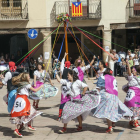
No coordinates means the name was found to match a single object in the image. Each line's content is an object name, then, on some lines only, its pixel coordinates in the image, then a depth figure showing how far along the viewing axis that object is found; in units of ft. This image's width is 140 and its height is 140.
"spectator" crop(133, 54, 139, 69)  65.84
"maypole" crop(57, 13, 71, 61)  35.58
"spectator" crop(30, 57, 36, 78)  71.17
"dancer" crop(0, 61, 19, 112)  29.66
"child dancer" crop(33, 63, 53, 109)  36.81
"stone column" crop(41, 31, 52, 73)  72.69
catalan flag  71.05
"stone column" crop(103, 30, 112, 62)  72.13
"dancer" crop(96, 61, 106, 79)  30.68
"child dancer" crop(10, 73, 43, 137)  25.64
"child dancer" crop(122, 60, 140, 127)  27.73
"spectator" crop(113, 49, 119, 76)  68.59
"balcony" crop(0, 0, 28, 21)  72.59
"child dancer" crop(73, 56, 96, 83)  35.50
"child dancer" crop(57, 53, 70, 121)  28.98
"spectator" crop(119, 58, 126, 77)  67.77
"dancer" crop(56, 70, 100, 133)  25.93
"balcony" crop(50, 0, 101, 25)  71.87
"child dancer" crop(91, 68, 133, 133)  25.90
